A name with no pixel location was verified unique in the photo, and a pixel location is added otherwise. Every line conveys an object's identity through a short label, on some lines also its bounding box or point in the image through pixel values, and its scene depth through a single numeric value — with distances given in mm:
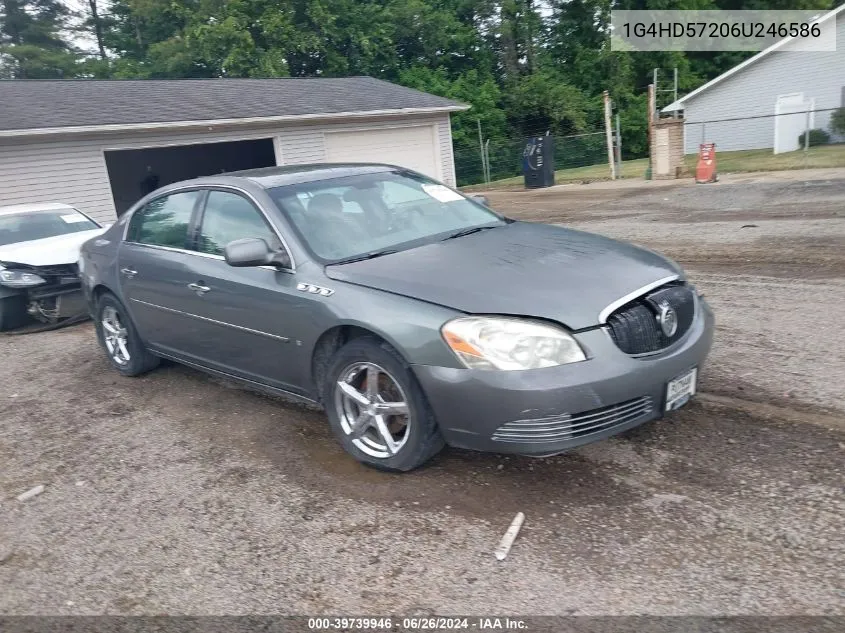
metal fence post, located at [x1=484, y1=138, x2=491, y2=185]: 28625
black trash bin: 22875
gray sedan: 3375
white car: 8047
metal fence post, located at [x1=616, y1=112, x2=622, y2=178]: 22836
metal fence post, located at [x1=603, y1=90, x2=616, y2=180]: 22517
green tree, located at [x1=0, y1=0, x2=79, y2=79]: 36375
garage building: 14469
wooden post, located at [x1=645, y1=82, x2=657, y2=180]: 20844
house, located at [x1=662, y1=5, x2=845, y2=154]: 28625
